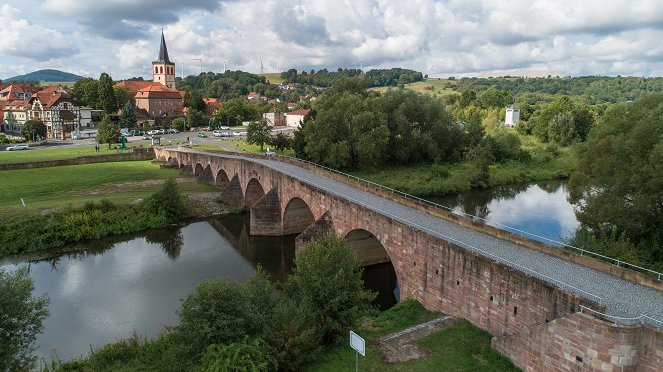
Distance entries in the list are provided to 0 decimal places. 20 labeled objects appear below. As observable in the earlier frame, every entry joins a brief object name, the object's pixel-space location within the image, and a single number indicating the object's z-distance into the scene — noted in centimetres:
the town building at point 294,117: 11039
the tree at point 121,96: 10106
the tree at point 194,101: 11200
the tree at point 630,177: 2320
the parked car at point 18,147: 6719
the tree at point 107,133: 6875
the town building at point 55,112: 8388
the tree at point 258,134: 6619
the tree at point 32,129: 7731
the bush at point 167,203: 3838
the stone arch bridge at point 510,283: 1125
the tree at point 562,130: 7774
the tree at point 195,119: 9994
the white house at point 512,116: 9988
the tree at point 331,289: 1541
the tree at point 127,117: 9352
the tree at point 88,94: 9638
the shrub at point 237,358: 1252
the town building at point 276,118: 11419
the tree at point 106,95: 9481
